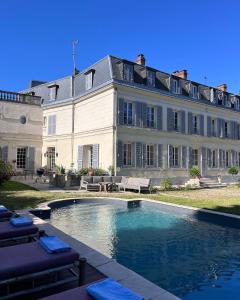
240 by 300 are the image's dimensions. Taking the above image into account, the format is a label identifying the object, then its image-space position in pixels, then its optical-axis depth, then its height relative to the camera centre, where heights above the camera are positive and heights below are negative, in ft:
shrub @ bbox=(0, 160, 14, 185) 39.68 -1.37
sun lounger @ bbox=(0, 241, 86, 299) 8.67 -4.02
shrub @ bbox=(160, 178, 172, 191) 44.83 -3.69
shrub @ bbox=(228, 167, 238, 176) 64.81 -1.24
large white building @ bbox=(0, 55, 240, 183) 50.31 +10.71
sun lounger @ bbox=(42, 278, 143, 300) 7.20 -4.07
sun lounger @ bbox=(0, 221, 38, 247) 12.70 -3.86
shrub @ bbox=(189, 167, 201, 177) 55.27 -1.40
